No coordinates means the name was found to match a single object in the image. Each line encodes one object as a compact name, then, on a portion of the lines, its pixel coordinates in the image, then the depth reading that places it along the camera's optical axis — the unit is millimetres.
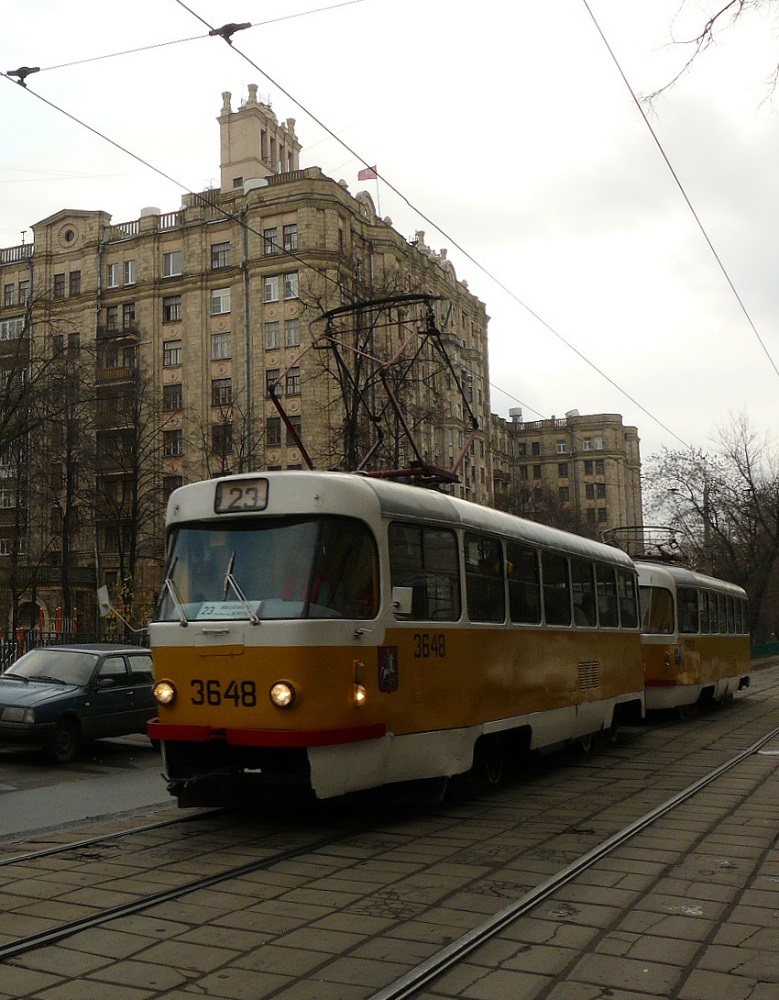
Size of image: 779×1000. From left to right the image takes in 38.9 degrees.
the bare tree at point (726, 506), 55438
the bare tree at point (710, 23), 7742
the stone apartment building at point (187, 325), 48469
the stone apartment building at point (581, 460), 107875
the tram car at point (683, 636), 20141
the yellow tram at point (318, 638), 8203
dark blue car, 14203
